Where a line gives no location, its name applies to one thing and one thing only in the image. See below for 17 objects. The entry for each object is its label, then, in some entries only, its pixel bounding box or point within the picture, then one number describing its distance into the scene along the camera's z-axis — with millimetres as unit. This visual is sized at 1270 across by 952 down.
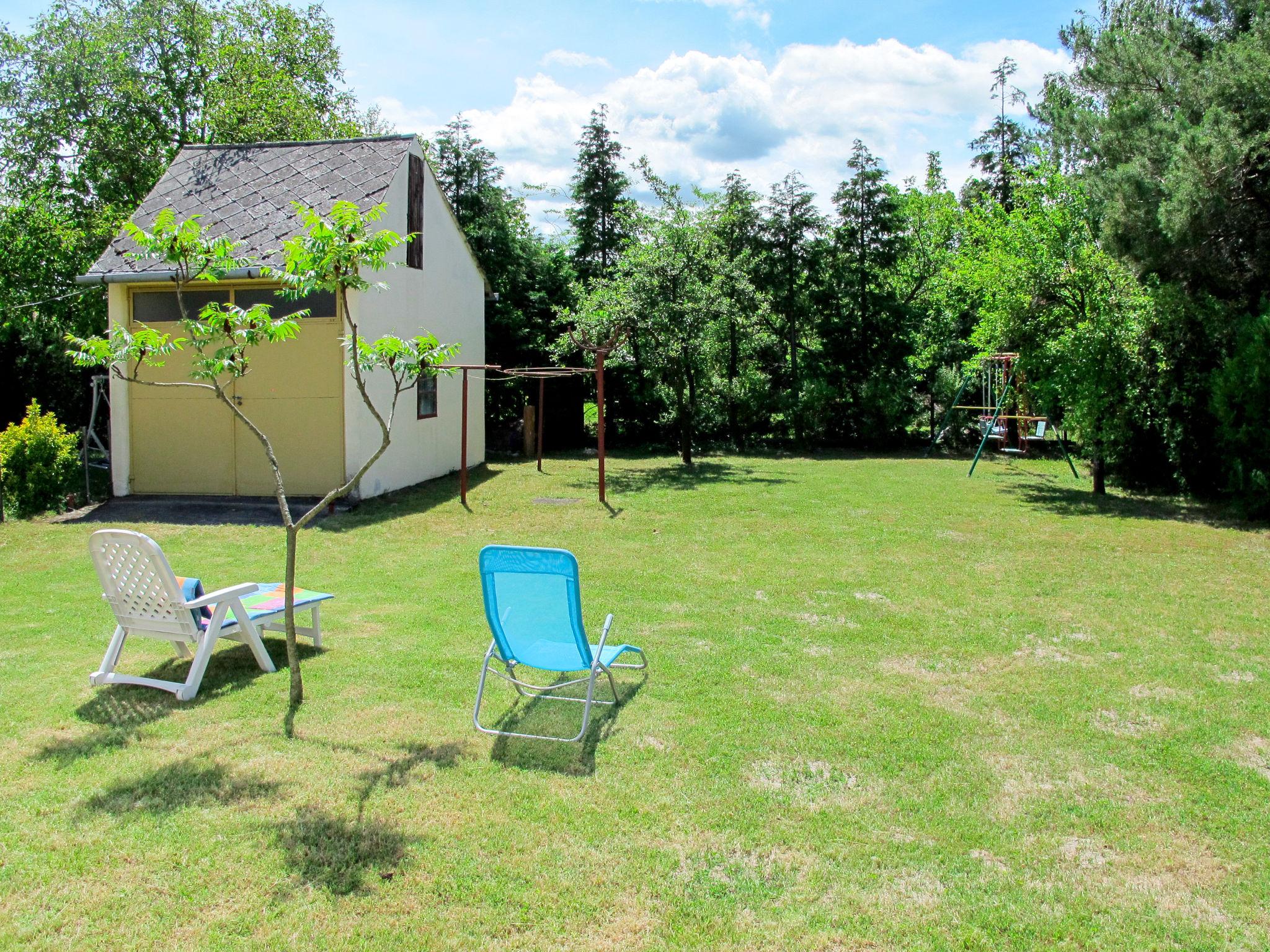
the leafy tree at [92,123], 19094
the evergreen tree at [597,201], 24500
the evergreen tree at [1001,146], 32531
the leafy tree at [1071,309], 13742
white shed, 12844
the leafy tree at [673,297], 17641
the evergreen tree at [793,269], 23750
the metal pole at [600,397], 13688
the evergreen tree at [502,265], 23156
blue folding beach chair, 4676
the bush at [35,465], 12242
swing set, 17438
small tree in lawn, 4684
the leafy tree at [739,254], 23469
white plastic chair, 5121
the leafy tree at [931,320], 23984
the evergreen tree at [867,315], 23750
